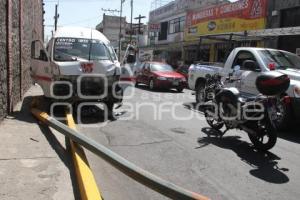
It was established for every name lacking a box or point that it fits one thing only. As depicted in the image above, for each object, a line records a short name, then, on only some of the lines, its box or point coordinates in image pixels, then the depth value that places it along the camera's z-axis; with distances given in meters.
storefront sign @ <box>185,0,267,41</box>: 14.51
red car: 12.67
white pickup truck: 5.96
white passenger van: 6.53
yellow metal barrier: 2.66
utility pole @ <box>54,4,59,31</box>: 40.05
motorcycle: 4.54
